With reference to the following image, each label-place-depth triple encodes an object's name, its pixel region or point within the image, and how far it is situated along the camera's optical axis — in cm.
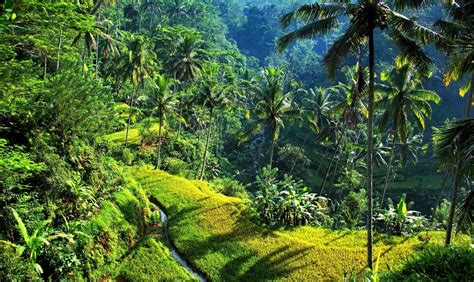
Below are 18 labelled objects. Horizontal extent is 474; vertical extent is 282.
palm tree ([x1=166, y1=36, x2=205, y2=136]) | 4656
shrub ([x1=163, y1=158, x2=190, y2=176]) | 3571
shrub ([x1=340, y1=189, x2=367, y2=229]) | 2120
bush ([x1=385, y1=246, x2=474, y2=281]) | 957
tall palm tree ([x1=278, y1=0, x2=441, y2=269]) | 1381
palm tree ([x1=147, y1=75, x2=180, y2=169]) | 3203
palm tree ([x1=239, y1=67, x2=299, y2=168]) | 2734
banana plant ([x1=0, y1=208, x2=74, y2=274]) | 1145
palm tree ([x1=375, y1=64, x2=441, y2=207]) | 2400
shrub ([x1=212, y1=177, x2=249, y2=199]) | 3075
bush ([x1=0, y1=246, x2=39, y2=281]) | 1068
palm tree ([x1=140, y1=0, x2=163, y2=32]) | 7324
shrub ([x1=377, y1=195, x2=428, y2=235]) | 1903
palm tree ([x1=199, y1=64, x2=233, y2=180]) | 3269
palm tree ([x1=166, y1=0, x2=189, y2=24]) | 7662
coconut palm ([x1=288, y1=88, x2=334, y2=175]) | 3544
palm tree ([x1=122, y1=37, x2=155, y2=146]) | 3862
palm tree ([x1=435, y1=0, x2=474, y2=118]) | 1078
